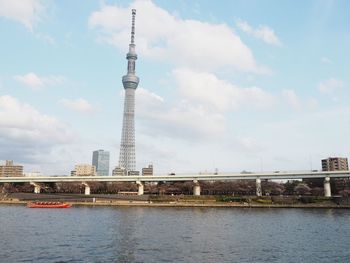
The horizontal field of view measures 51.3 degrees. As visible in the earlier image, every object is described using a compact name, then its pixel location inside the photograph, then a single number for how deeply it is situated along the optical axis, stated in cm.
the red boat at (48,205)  9599
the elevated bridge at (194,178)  11301
